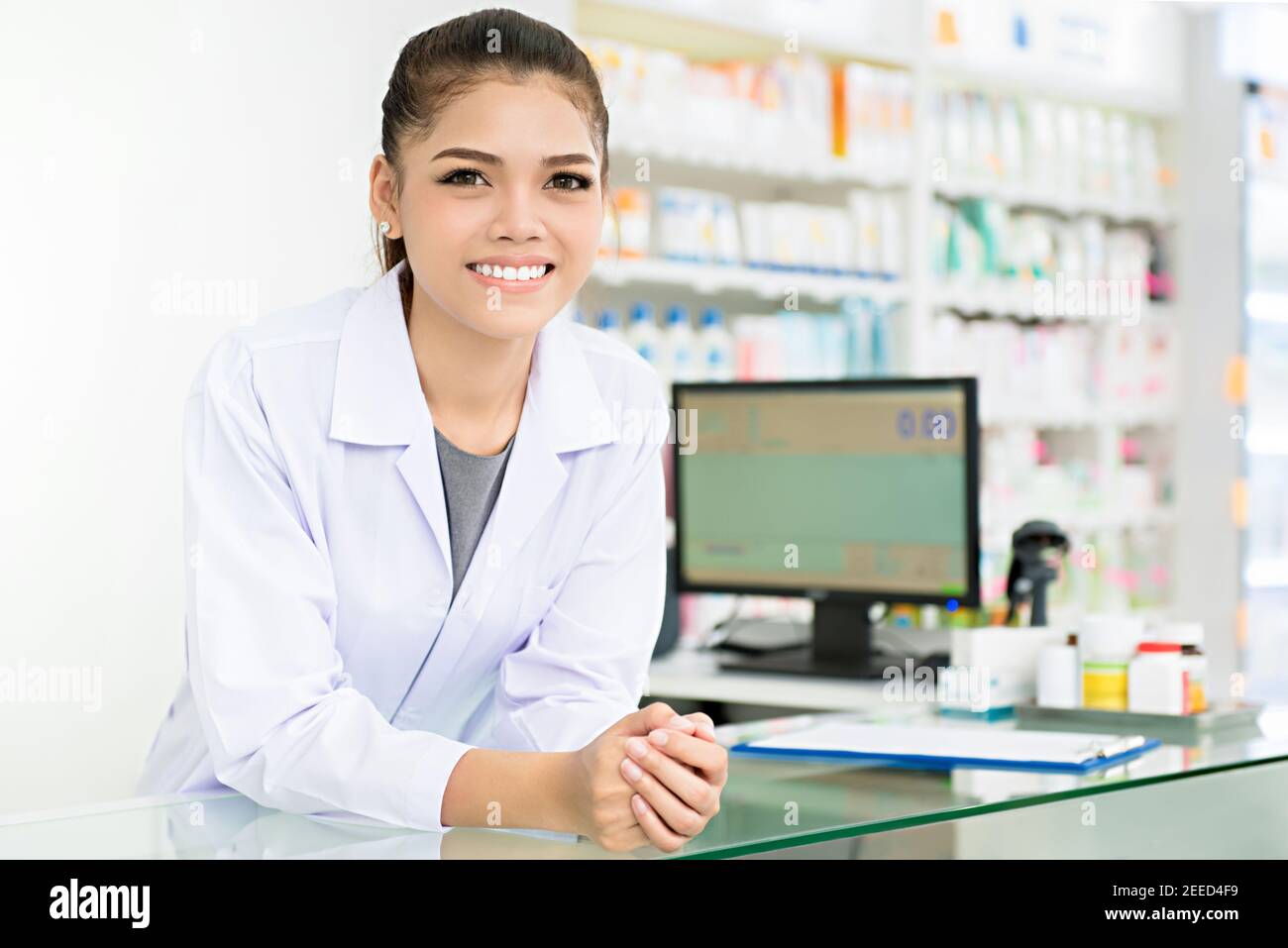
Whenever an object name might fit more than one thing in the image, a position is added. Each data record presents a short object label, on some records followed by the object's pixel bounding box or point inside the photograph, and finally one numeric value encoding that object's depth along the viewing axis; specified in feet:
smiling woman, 3.92
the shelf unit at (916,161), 11.87
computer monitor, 8.85
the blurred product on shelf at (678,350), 11.63
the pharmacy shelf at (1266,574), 16.01
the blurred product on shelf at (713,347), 11.84
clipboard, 4.70
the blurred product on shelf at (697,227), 11.70
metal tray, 5.53
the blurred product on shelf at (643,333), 11.46
